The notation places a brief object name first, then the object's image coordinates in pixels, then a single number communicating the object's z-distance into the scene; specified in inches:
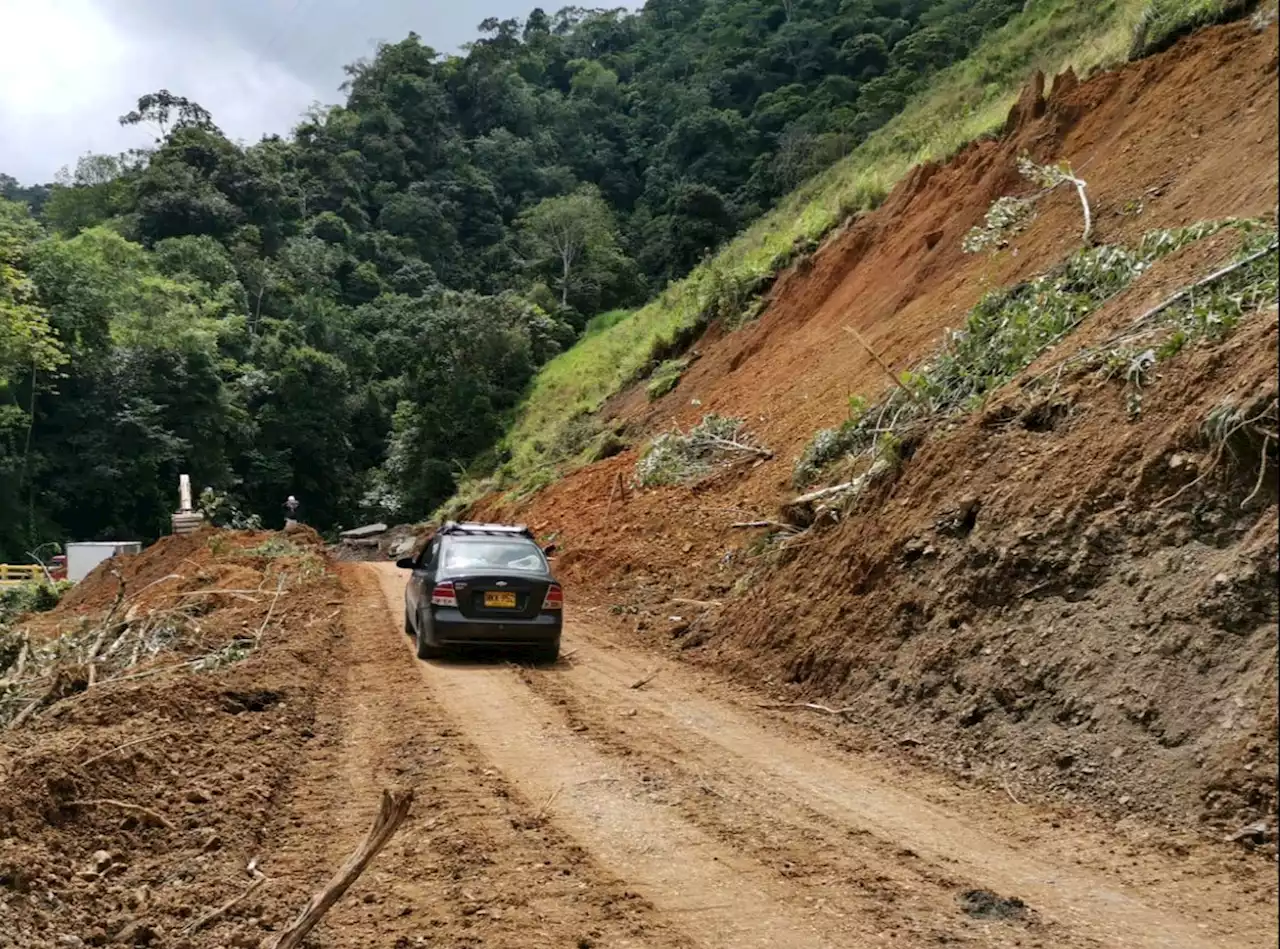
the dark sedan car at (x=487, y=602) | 402.3
